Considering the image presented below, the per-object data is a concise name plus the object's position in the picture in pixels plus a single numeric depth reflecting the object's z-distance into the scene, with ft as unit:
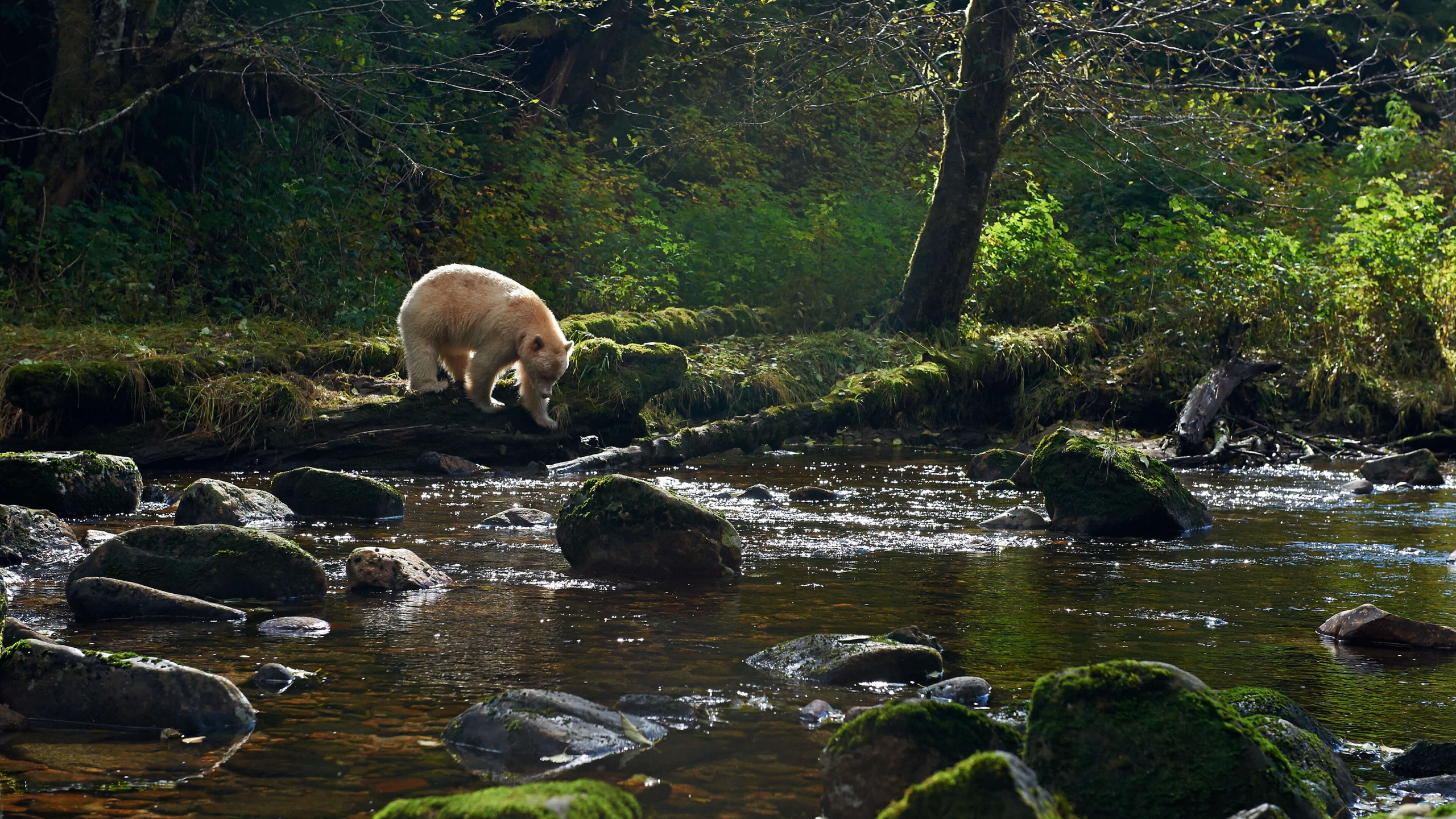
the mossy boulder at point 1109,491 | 25.84
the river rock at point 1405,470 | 35.24
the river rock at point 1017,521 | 26.73
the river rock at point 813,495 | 31.17
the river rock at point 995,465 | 35.78
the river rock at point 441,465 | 34.30
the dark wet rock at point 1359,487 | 33.12
